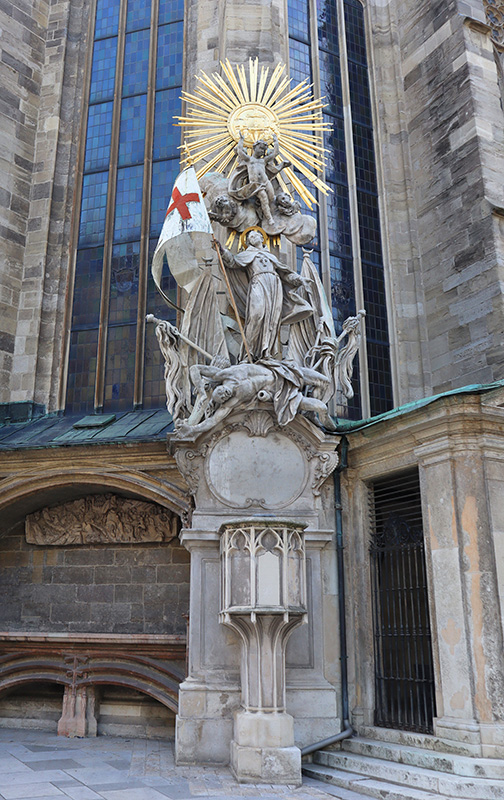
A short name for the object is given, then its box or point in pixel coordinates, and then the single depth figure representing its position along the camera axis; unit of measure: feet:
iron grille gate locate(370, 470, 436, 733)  26.27
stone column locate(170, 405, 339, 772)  24.21
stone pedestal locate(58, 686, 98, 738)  32.86
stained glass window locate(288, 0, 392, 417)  44.50
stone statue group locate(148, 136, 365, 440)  28.78
